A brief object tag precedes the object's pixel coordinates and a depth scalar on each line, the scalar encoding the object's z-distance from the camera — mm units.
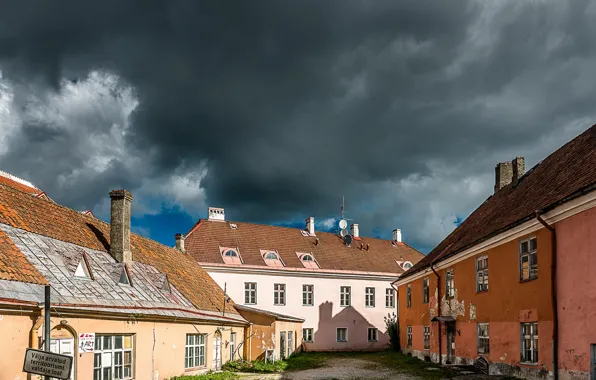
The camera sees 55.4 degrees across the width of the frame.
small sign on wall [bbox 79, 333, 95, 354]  13250
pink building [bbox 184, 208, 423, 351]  37219
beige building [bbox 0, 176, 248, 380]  12133
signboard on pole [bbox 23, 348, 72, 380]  7824
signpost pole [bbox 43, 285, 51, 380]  8026
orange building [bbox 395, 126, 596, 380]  13477
